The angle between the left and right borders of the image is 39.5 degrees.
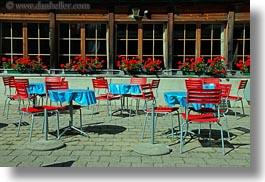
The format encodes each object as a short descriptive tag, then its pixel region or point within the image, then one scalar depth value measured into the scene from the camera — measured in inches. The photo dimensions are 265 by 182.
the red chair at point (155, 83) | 339.6
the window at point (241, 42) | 411.8
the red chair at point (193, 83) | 298.6
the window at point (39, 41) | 419.2
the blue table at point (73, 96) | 225.5
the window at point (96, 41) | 422.3
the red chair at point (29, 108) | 222.1
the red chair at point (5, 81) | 343.0
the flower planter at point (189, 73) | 399.5
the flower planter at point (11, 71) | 399.5
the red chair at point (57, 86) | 248.1
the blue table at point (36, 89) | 293.4
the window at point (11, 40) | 417.4
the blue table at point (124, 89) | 315.6
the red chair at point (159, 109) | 224.4
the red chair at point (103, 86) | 316.9
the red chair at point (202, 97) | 195.0
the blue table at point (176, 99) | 214.4
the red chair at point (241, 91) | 325.8
